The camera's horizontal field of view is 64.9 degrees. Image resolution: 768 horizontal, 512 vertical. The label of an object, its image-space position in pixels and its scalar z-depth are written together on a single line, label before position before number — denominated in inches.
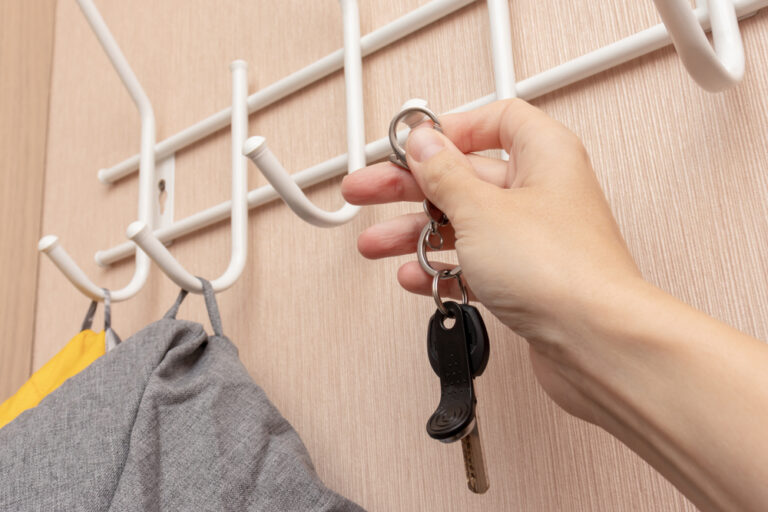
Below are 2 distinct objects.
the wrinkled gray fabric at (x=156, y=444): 15.1
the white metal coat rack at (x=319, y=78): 13.6
